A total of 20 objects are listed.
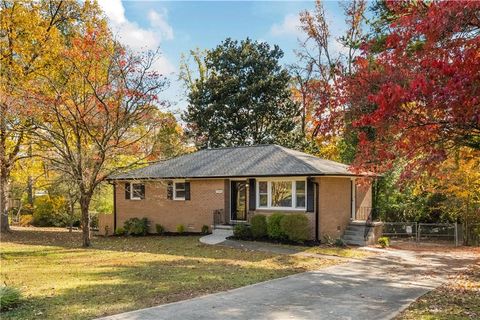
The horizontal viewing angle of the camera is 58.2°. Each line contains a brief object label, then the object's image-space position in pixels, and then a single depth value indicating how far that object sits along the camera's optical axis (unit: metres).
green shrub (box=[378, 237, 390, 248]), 18.91
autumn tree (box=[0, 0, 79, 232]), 22.02
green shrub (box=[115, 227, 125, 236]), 23.63
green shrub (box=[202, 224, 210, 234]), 21.97
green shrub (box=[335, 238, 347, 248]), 18.20
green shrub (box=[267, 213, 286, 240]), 18.67
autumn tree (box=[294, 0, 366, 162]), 28.41
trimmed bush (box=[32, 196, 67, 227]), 29.73
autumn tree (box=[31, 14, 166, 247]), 17.36
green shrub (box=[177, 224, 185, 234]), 22.66
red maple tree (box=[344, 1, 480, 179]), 7.30
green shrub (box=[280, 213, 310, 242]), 18.27
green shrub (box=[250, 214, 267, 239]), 19.30
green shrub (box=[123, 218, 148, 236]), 23.22
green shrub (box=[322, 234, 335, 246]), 18.33
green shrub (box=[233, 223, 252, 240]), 19.67
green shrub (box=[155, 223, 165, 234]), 23.20
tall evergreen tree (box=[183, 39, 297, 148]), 33.66
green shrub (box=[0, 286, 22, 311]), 7.82
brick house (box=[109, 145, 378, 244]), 19.19
